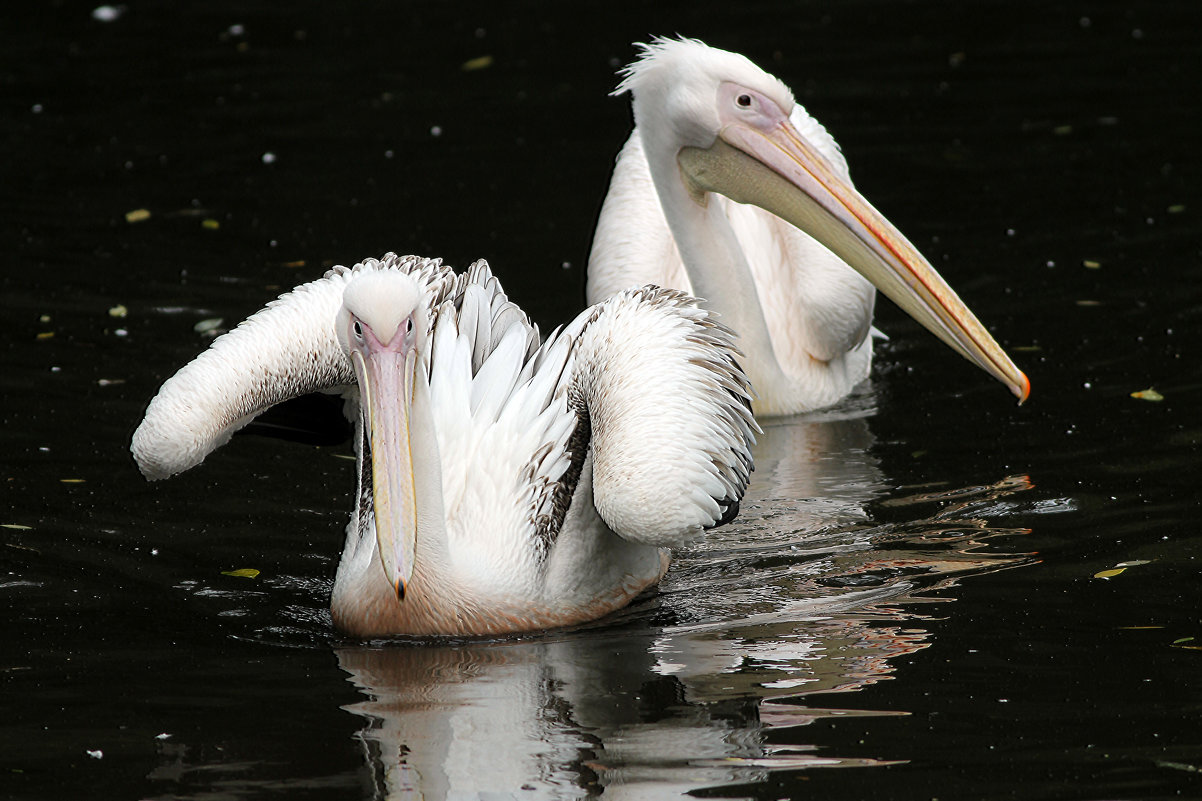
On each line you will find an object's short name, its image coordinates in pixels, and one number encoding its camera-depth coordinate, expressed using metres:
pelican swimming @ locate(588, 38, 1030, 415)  11.25
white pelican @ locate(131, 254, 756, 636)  8.78
